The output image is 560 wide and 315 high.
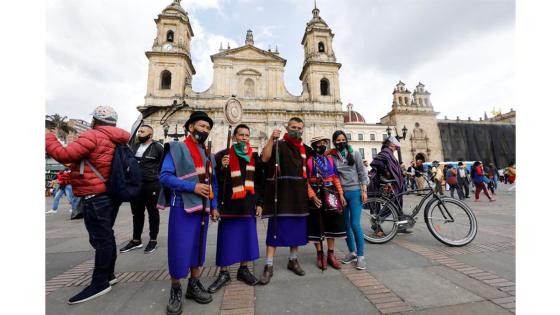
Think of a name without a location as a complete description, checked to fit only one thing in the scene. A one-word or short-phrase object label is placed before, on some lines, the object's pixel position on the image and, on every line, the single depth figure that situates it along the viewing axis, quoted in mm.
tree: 32484
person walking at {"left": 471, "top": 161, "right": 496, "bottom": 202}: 9211
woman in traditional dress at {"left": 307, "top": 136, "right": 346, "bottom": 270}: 2953
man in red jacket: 2309
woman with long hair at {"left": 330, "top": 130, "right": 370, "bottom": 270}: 3180
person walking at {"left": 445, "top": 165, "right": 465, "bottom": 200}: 10043
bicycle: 3721
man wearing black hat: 2148
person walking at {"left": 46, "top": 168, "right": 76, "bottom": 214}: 8480
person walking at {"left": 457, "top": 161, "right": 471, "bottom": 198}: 10844
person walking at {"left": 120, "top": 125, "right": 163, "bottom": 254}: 3958
